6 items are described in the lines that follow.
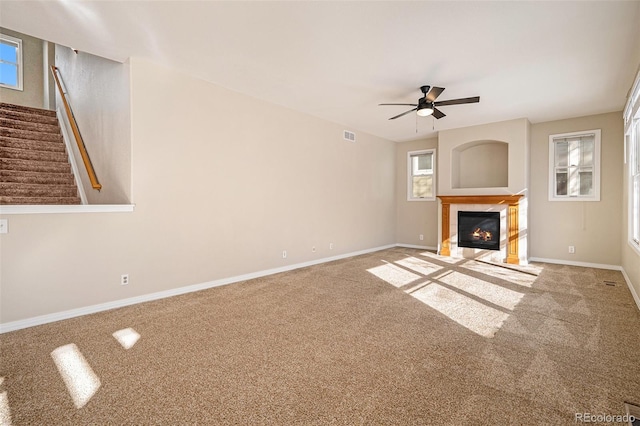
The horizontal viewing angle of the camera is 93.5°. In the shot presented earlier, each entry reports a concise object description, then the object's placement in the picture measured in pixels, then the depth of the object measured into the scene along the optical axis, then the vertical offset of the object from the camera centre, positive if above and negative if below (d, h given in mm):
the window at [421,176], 7555 +921
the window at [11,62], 6305 +3149
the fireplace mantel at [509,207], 5852 +91
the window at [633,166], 3805 +623
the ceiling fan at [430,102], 3883 +1501
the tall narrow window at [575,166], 5527 +869
